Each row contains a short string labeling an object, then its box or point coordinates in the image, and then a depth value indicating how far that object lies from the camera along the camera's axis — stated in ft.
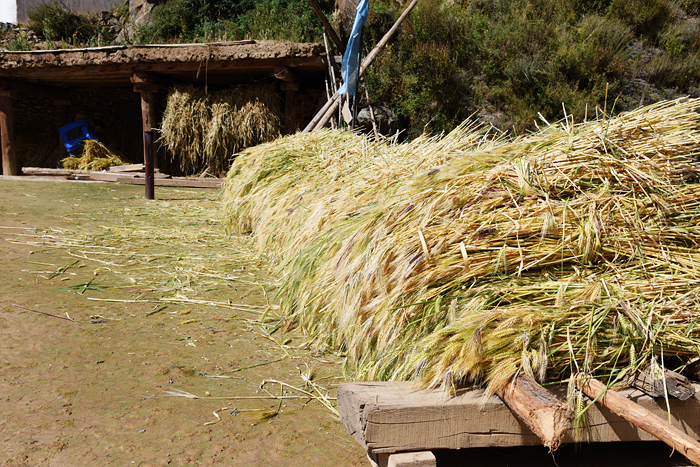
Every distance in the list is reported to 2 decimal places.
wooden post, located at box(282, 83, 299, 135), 27.81
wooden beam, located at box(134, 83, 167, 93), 28.55
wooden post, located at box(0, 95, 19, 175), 31.12
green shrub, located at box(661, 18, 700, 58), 34.03
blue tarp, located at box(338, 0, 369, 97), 21.99
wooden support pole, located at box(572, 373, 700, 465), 3.50
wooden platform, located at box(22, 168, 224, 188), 27.40
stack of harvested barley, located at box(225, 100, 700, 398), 4.64
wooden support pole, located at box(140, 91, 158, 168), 28.78
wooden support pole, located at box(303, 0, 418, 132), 23.81
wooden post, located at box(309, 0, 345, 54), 22.41
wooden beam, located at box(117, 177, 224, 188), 27.35
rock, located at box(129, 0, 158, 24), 51.83
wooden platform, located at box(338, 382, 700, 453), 4.34
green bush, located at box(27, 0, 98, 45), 53.36
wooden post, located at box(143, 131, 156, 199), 20.70
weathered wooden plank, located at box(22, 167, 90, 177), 29.50
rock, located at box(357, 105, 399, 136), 32.09
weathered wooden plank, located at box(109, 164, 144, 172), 30.17
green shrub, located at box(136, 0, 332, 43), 38.29
